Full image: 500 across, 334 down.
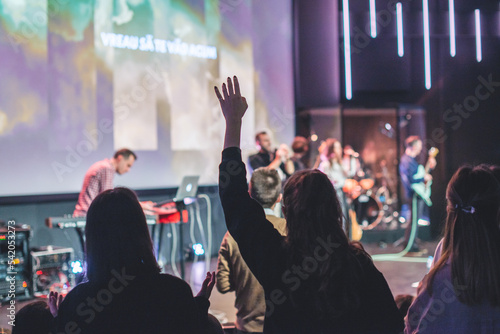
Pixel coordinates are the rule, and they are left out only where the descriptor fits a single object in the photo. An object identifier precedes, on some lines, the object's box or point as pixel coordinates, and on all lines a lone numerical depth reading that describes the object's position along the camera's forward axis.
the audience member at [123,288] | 1.54
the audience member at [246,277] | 2.55
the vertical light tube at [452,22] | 9.15
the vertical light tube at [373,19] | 8.88
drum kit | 9.16
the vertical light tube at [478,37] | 9.24
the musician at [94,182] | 5.57
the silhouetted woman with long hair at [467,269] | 1.71
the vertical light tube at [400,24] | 8.98
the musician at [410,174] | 7.40
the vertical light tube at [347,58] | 8.94
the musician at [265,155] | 6.56
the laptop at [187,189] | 5.52
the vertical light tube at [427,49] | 9.08
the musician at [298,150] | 7.30
